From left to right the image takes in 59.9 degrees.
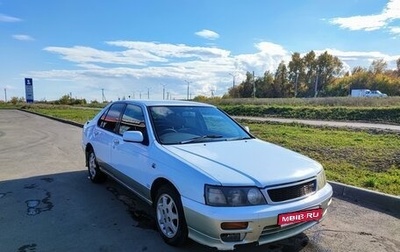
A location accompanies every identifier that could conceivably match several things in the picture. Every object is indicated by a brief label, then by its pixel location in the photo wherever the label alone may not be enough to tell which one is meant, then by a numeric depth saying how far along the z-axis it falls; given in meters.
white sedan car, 3.18
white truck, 58.69
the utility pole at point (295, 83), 96.50
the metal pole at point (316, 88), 92.61
